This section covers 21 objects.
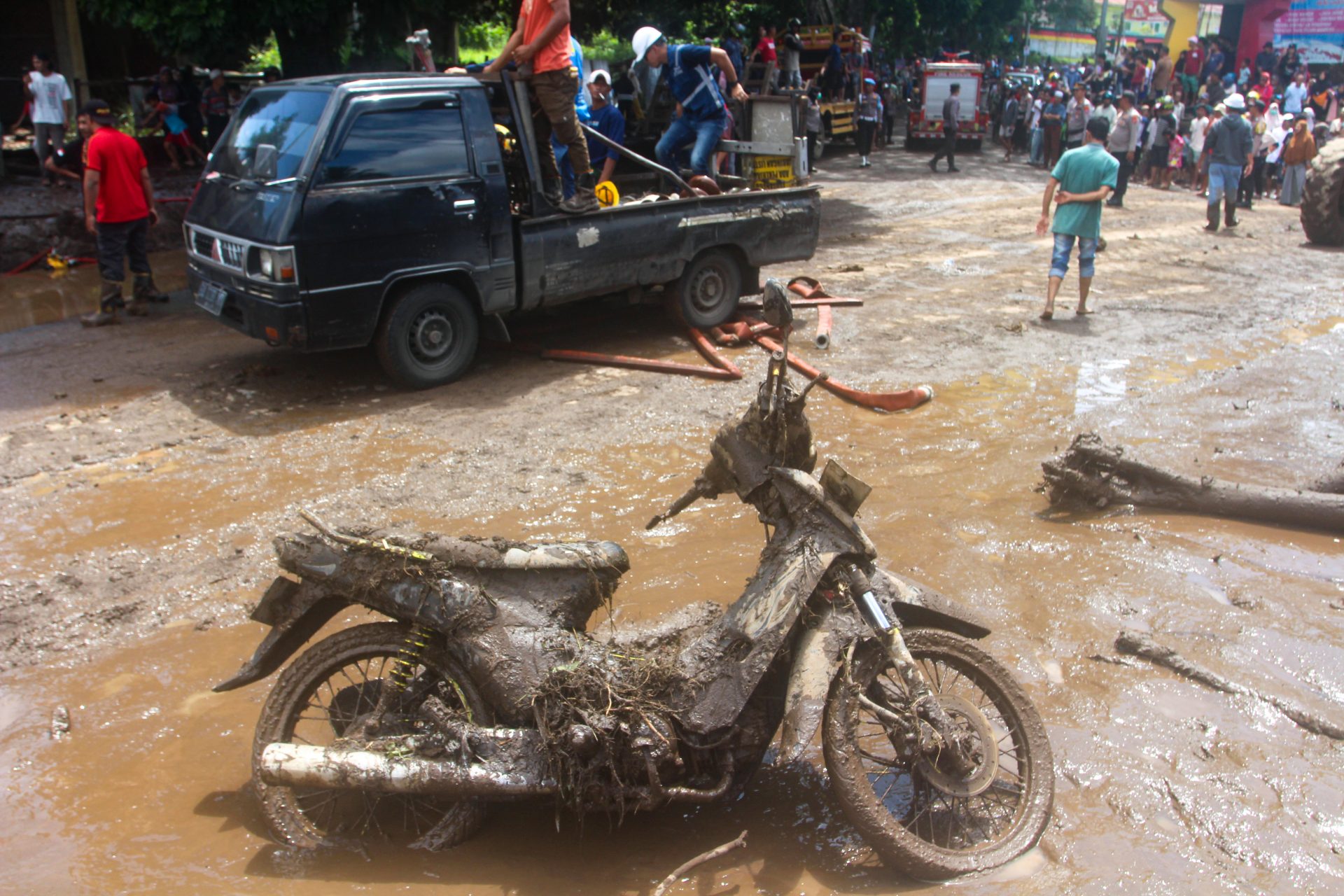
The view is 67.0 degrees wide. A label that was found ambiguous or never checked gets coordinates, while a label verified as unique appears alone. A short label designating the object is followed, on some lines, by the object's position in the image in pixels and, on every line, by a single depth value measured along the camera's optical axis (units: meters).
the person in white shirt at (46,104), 13.45
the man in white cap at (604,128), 9.87
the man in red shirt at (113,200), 8.84
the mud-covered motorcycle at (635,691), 3.05
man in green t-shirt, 9.32
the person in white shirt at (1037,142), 23.05
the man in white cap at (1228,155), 14.45
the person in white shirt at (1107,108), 19.18
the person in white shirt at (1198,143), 19.36
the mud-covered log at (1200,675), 3.80
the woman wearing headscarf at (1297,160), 17.09
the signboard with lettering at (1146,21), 40.91
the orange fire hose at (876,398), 6.88
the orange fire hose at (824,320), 8.38
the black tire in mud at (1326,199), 13.57
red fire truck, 24.19
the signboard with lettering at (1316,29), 26.52
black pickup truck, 6.68
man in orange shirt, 7.34
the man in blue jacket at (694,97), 9.66
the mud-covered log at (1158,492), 5.49
